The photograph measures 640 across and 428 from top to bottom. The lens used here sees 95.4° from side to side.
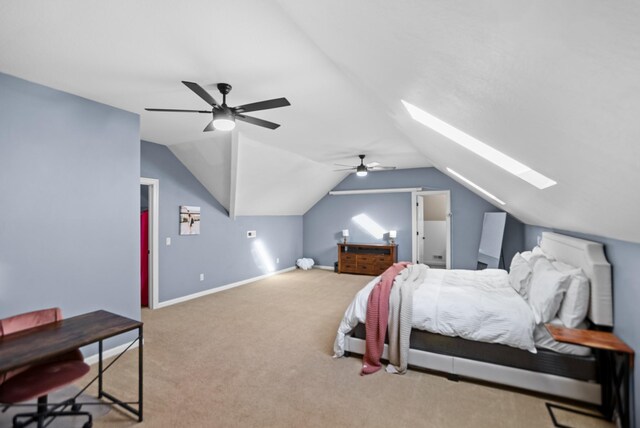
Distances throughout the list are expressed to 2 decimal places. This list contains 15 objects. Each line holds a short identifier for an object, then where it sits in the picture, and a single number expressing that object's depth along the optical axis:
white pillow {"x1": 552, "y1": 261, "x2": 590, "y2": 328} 2.29
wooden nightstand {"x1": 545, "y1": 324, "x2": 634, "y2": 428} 1.91
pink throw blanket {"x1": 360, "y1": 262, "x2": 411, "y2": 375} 2.81
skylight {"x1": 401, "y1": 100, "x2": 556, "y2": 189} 2.32
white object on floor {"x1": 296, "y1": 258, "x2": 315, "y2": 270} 7.73
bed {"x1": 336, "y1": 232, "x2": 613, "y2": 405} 2.21
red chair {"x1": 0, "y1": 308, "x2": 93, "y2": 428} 1.73
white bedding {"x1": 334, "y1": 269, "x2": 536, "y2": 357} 2.47
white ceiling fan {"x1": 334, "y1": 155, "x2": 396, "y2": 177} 5.30
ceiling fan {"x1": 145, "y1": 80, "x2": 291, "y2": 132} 2.36
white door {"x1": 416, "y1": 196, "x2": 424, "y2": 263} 6.95
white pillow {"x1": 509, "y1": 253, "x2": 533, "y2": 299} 3.03
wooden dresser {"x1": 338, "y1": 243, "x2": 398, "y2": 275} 6.83
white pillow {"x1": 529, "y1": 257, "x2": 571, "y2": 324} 2.43
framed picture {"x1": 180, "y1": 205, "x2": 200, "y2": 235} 4.93
